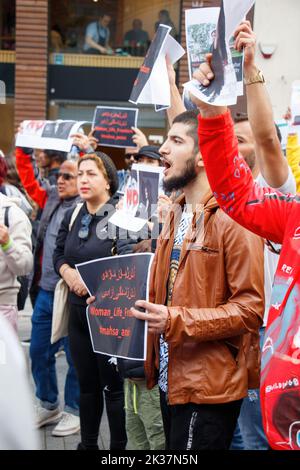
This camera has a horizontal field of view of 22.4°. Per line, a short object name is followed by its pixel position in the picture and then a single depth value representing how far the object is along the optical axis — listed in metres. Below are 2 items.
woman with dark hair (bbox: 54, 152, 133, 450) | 4.48
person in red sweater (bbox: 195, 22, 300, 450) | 2.21
